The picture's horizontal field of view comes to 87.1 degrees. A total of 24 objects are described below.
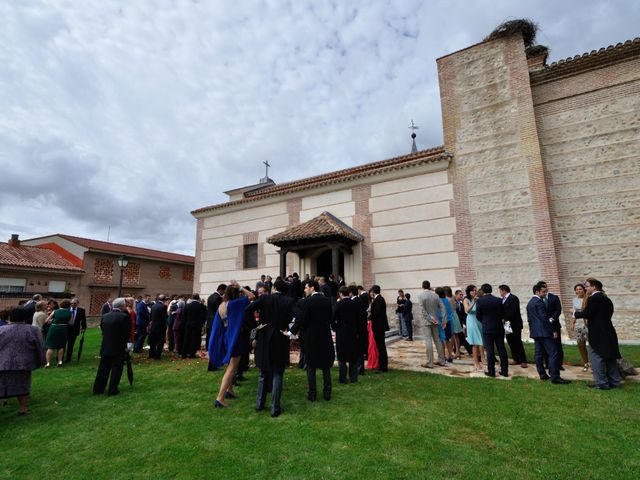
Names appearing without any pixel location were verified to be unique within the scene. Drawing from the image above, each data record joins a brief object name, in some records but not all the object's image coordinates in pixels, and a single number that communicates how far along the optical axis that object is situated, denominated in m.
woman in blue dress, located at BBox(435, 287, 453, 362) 7.77
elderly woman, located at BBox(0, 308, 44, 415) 4.79
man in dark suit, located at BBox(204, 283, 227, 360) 8.09
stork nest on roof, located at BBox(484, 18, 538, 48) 12.67
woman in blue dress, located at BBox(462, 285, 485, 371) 6.87
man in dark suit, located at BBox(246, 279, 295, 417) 4.62
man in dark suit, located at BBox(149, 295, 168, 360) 8.94
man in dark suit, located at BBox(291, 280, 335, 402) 5.10
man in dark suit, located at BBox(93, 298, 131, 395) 5.70
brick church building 10.81
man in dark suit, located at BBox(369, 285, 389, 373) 6.84
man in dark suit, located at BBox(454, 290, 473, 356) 8.79
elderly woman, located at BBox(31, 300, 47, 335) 7.34
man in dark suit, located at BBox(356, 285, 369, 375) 6.26
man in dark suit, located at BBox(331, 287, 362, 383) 6.01
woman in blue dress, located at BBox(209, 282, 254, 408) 5.02
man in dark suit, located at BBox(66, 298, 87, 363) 8.59
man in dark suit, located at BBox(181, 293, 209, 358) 8.77
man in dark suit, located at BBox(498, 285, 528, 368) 6.93
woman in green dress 7.96
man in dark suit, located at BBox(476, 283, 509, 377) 6.30
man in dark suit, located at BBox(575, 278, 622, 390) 5.33
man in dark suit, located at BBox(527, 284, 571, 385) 5.77
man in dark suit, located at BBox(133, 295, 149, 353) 9.33
